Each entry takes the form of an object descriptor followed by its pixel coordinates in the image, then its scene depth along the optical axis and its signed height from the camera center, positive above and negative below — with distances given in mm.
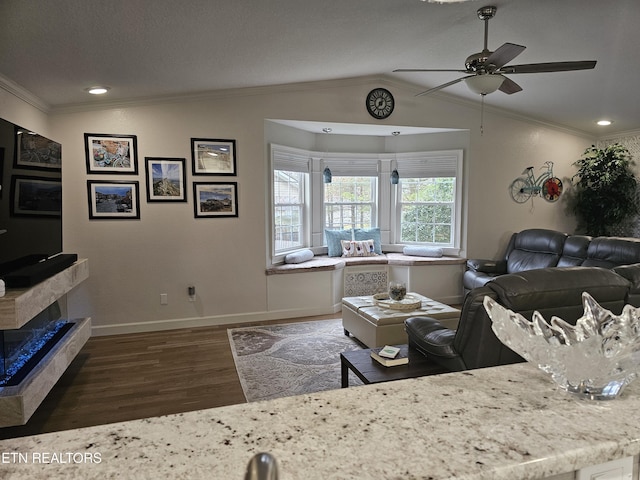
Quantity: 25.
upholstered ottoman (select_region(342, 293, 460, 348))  3760 -942
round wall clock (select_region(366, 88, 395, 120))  5371 +1398
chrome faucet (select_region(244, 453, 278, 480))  504 -304
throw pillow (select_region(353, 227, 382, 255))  6309 -304
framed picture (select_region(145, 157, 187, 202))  4695 +365
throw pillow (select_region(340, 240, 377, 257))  6078 -479
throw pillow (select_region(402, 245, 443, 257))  6039 -515
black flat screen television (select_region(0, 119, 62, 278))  2738 +102
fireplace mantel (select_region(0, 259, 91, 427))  2461 -1008
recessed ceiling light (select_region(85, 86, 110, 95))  3996 +1149
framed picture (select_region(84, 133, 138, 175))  4508 +628
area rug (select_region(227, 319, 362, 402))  3389 -1322
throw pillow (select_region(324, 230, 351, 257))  6137 -370
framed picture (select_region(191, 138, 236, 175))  4816 +641
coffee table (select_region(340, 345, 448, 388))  2551 -949
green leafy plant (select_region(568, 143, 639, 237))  5930 +389
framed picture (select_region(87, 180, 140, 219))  4559 +143
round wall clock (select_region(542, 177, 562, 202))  6242 +402
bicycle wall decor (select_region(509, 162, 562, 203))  6148 +427
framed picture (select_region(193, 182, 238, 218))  4867 +162
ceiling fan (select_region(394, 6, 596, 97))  3015 +1065
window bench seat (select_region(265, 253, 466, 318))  5281 -854
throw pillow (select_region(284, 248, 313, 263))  5469 -549
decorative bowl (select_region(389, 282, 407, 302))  4129 -733
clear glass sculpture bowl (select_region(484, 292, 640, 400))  822 -264
